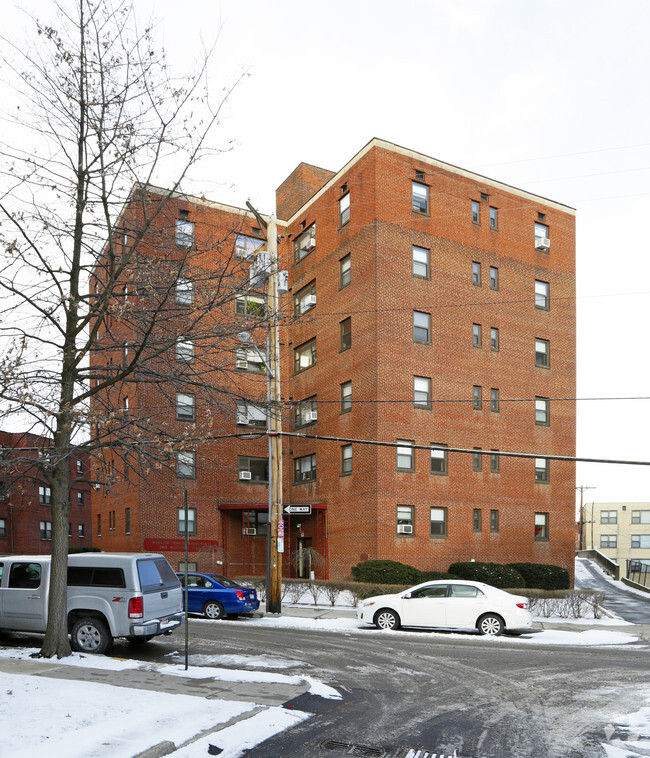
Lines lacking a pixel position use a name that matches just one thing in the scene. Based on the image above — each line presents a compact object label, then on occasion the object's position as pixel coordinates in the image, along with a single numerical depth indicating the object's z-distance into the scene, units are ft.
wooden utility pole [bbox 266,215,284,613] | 75.36
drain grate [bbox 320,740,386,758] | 26.53
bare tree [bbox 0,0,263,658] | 38.45
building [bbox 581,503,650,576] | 287.07
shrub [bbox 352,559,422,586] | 93.45
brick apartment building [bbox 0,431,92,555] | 181.78
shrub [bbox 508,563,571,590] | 100.73
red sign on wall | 109.81
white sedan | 62.59
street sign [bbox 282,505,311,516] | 107.60
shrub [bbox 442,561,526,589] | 94.07
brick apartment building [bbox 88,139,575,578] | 104.58
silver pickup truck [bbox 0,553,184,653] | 46.75
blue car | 73.97
